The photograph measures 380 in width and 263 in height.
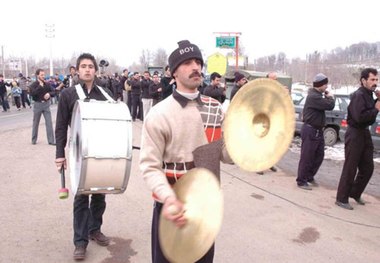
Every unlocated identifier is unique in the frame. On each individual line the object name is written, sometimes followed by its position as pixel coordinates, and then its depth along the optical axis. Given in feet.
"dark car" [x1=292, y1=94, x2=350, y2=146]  38.27
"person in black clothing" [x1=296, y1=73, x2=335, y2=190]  21.74
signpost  54.90
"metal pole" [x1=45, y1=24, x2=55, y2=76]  134.82
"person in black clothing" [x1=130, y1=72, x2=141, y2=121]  51.21
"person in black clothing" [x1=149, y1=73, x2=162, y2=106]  43.06
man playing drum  13.08
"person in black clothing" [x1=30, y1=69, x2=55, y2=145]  32.22
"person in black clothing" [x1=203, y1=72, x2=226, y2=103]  28.66
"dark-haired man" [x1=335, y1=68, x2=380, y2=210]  18.57
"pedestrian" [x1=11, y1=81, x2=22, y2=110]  75.82
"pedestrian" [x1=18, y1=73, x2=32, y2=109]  77.65
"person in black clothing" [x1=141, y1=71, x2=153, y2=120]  45.80
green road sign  54.80
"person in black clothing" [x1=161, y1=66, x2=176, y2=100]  37.28
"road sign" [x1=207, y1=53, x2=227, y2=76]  54.80
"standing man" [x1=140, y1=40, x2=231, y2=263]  8.18
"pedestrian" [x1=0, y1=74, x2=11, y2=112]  67.69
